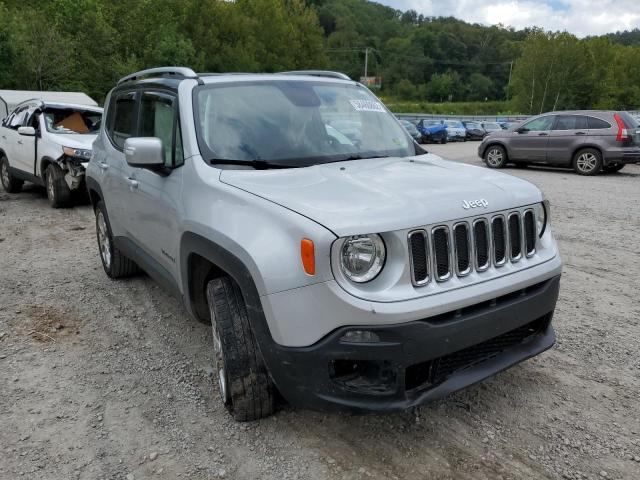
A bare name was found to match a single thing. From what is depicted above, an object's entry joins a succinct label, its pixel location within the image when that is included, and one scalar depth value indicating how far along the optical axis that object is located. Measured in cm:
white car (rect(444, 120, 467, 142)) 3358
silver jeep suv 232
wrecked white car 874
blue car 3178
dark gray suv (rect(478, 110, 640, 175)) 1342
